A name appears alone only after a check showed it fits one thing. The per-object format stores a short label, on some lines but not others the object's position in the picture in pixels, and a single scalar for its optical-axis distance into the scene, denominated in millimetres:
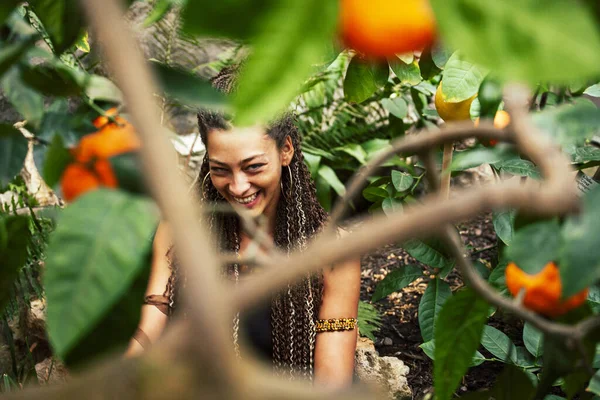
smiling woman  1567
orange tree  245
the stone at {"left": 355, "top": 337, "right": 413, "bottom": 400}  1788
